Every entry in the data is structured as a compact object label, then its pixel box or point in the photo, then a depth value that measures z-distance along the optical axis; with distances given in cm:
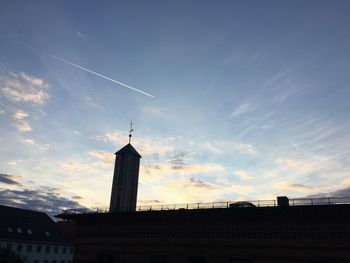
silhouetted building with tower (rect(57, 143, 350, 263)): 2459
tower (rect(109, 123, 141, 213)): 5281
